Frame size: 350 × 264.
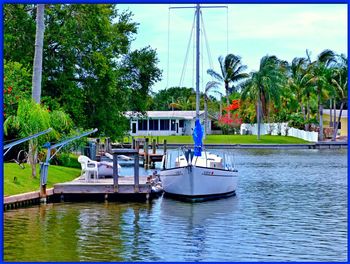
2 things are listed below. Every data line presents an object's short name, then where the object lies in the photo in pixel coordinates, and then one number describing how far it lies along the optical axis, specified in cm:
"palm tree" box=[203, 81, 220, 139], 9431
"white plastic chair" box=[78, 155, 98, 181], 2870
